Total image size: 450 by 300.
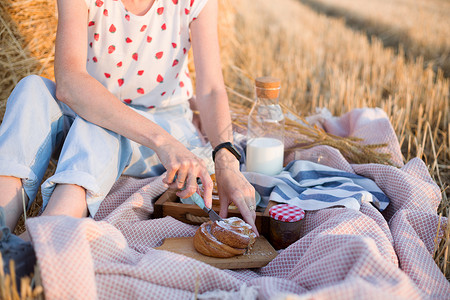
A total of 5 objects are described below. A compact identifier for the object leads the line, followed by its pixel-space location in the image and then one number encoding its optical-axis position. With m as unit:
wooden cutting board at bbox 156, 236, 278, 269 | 1.19
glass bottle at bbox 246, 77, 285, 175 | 1.60
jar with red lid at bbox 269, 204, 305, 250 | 1.29
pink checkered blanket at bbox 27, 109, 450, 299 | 0.94
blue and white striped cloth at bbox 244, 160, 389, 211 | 1.44
